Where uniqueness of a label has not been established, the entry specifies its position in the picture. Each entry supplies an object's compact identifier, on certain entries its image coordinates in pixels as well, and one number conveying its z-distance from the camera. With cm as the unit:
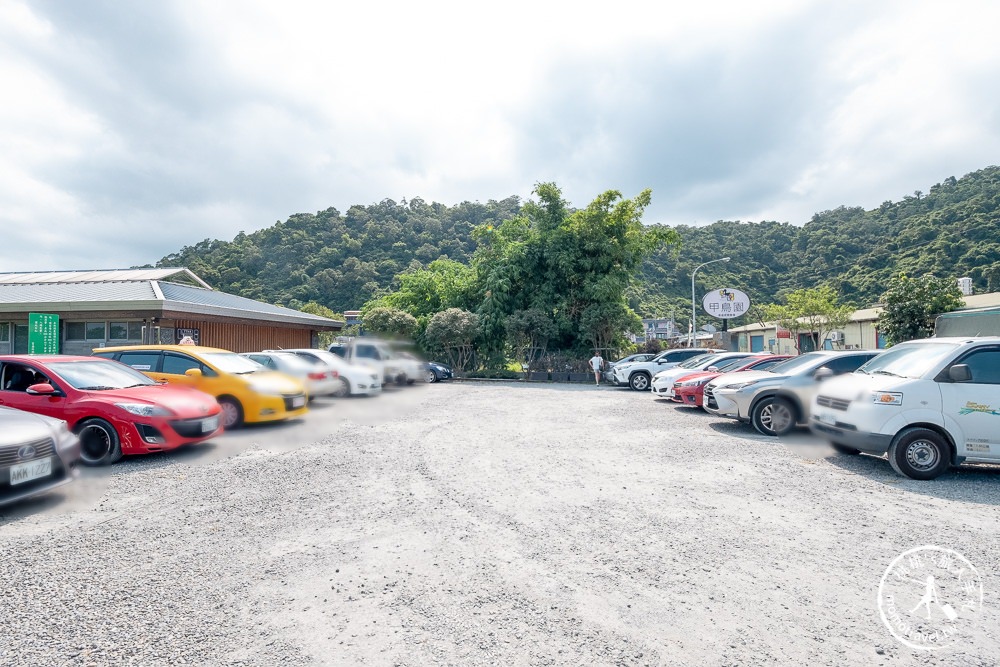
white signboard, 2417
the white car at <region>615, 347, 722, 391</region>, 1984
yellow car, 912
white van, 623
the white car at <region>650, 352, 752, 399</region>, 1452
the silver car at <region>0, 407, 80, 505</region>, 468
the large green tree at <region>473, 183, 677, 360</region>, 2764
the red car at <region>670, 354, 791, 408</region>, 1216
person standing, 2378
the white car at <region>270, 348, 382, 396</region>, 1347
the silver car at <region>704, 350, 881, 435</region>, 929
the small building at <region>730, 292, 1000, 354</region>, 1436
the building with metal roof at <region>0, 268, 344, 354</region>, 1684
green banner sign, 1673
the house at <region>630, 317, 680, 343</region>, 5026
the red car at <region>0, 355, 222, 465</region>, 689
